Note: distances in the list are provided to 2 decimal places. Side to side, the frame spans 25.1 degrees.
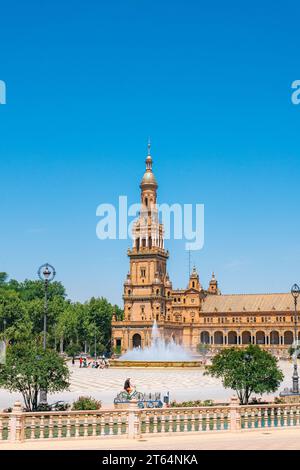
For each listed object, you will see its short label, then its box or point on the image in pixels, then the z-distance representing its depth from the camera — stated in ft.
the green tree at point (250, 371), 99.35
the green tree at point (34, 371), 88.63
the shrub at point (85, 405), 89.33
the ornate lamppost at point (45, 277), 92.10
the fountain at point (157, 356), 245.65
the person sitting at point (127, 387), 108.47
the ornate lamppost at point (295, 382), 114.52
